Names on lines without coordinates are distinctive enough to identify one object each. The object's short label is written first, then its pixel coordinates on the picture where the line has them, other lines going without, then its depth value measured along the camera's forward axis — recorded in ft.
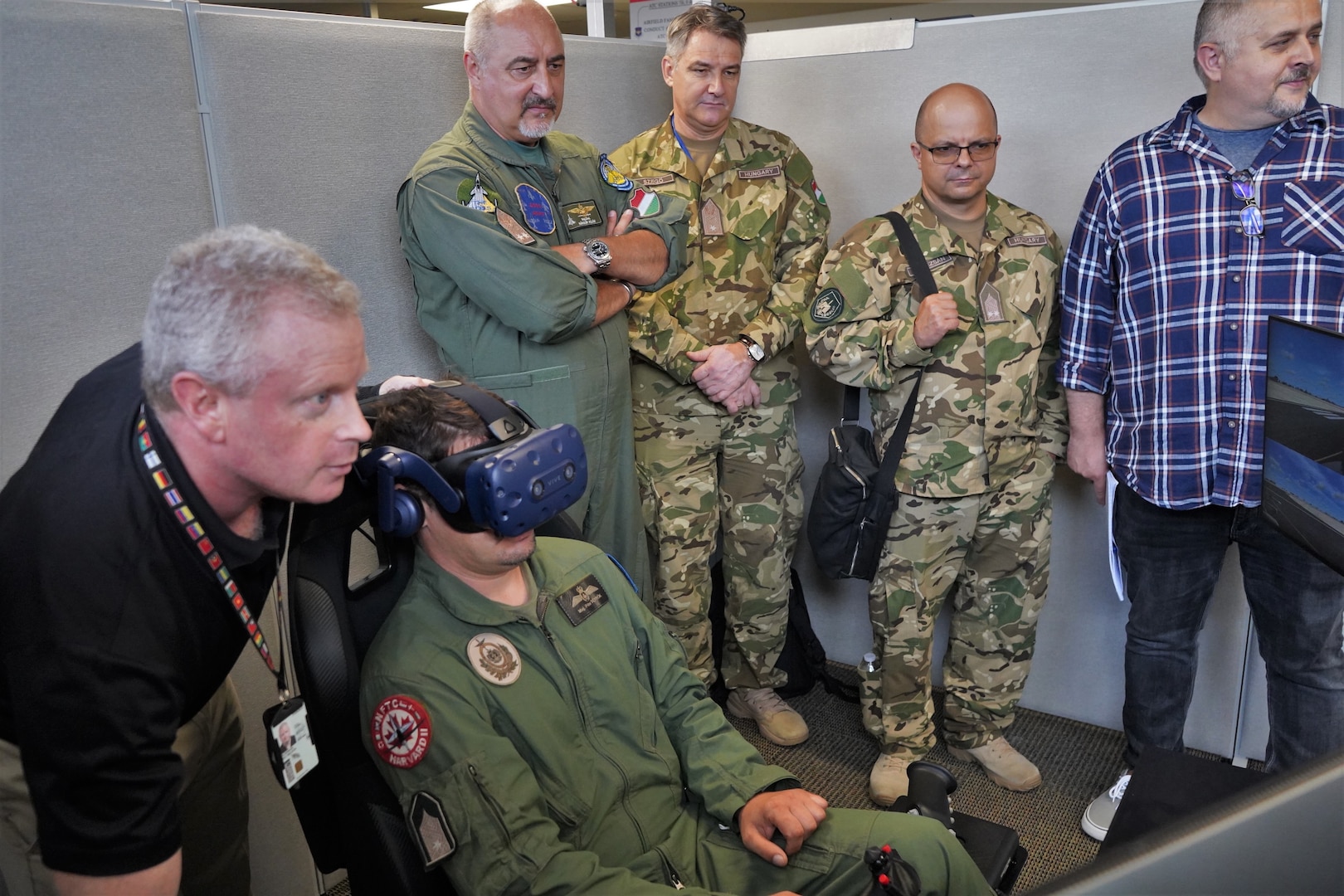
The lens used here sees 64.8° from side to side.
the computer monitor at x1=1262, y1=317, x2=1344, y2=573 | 4.87
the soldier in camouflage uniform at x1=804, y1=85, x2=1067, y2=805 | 7.89
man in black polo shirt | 3.27
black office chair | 4.23
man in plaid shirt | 6.59
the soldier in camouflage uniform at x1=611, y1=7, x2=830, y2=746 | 8.55
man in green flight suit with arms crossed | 6.88
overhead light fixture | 26.15
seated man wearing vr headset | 4.27
